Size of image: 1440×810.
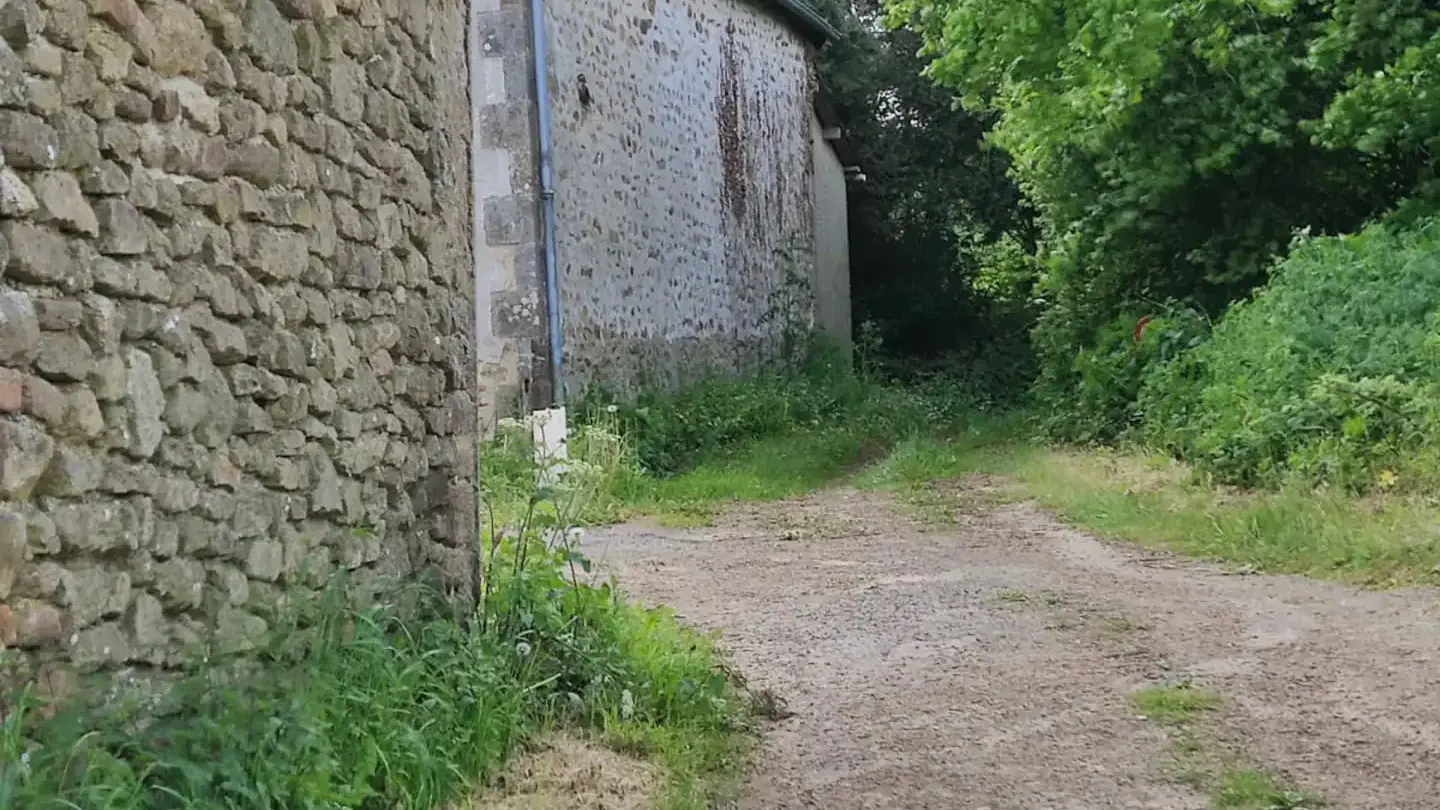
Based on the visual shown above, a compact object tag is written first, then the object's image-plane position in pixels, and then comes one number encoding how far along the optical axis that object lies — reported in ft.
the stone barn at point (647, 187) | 33.94
